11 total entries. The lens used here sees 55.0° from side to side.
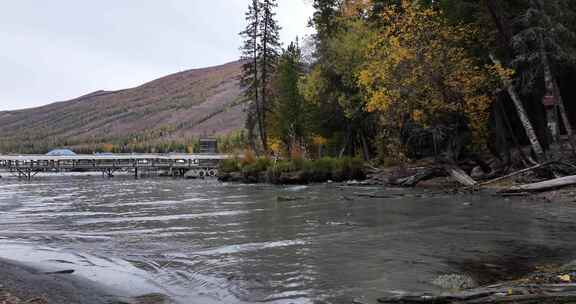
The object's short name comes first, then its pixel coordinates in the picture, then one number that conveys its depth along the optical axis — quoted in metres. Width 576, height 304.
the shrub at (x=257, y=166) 39.66
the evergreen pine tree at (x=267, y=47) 54.19
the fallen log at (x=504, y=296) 5.63
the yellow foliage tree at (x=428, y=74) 23.30
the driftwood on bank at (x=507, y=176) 19.97
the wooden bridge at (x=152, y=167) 66.50
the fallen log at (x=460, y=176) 23.18
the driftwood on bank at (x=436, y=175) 23.59
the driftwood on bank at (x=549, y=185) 17.56
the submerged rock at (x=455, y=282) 7.01
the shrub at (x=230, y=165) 44.66
